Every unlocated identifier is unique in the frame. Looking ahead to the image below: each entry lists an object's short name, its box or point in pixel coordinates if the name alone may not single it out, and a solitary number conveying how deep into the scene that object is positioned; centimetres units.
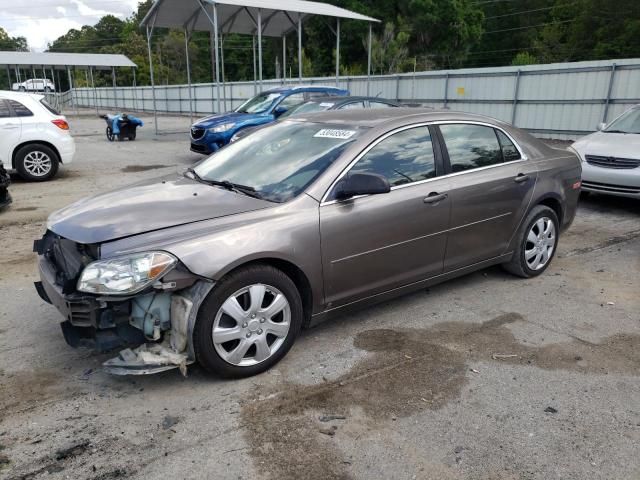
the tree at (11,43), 10412
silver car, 738
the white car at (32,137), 970
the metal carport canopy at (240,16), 1766
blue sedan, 1191
